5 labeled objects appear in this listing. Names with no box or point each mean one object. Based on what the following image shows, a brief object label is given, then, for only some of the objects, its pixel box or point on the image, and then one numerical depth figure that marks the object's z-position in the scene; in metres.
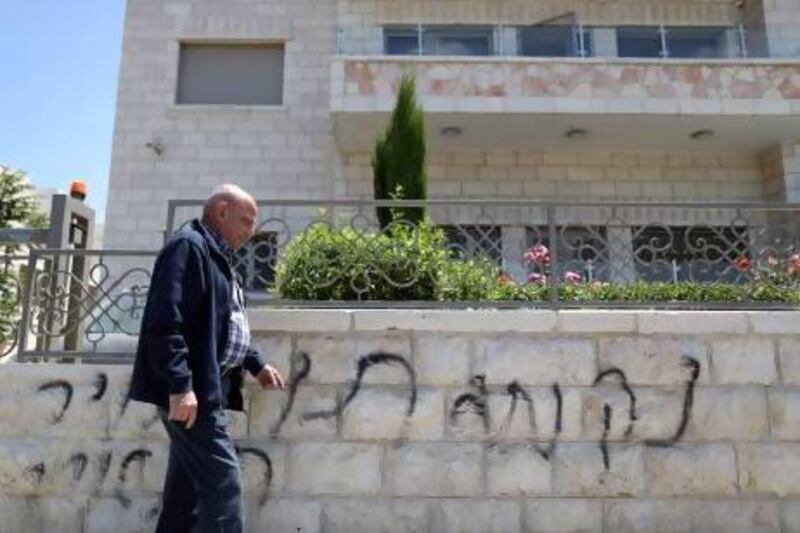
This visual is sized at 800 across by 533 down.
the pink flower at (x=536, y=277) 4.96
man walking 2.76
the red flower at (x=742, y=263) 4.43
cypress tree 10.04
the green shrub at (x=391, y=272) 4.40
